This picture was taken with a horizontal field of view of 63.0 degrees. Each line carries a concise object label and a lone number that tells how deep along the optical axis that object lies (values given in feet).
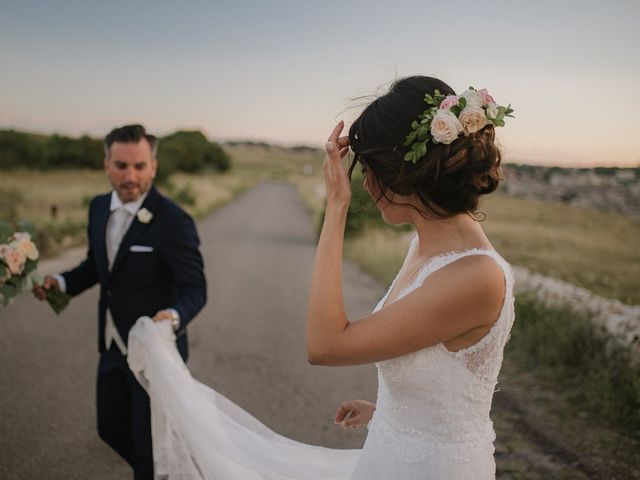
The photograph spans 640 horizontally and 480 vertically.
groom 10.01
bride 4.88
